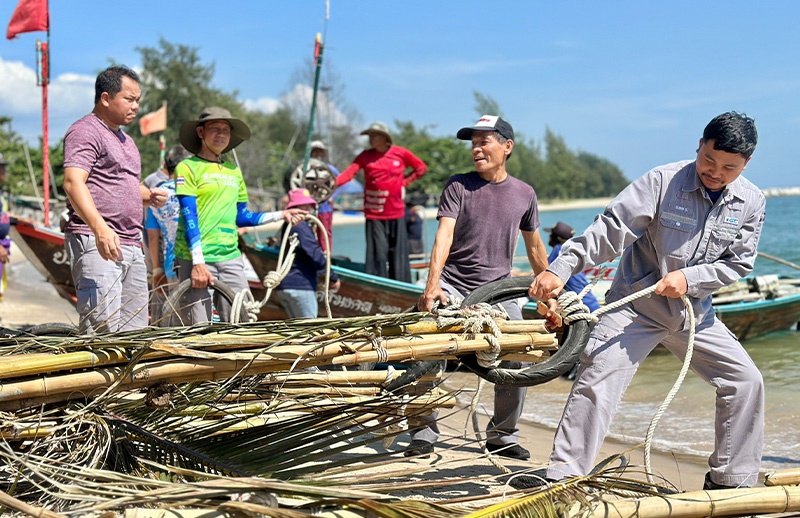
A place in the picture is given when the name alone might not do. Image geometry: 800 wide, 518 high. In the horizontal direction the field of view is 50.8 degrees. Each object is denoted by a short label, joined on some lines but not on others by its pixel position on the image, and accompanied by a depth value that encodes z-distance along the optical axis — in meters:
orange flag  14.80
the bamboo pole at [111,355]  3.10
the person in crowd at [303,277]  7.05
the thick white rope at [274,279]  5.68
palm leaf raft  2.83
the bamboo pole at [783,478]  3.59
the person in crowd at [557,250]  7.74
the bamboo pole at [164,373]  3.13
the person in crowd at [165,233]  6.78
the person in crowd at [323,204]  9.98
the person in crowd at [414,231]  16.12
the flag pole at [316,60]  11.97
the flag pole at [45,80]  10.04
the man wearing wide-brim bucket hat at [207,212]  5.80
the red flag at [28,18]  9.99
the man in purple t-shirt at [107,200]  4.86
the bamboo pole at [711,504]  3.19
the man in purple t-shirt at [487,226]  5.08
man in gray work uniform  3.88
